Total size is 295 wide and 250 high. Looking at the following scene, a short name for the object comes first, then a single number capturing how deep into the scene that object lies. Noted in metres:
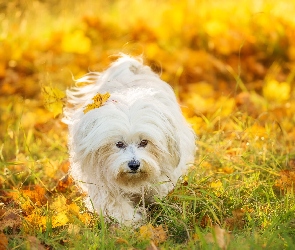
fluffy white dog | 6.81
